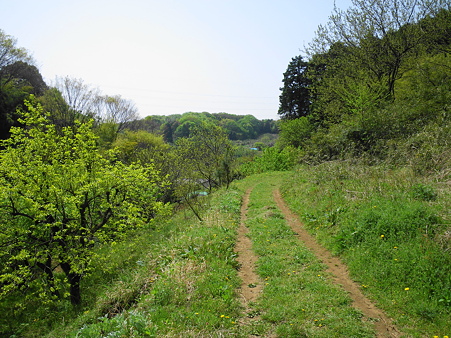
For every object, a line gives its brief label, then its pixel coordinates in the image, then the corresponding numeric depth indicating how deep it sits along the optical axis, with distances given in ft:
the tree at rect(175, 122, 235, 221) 83.79
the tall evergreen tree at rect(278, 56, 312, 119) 134.51
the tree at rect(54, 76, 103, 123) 115.38
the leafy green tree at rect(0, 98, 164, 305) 34.65
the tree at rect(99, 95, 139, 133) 148.25
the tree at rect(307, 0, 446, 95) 60.64
